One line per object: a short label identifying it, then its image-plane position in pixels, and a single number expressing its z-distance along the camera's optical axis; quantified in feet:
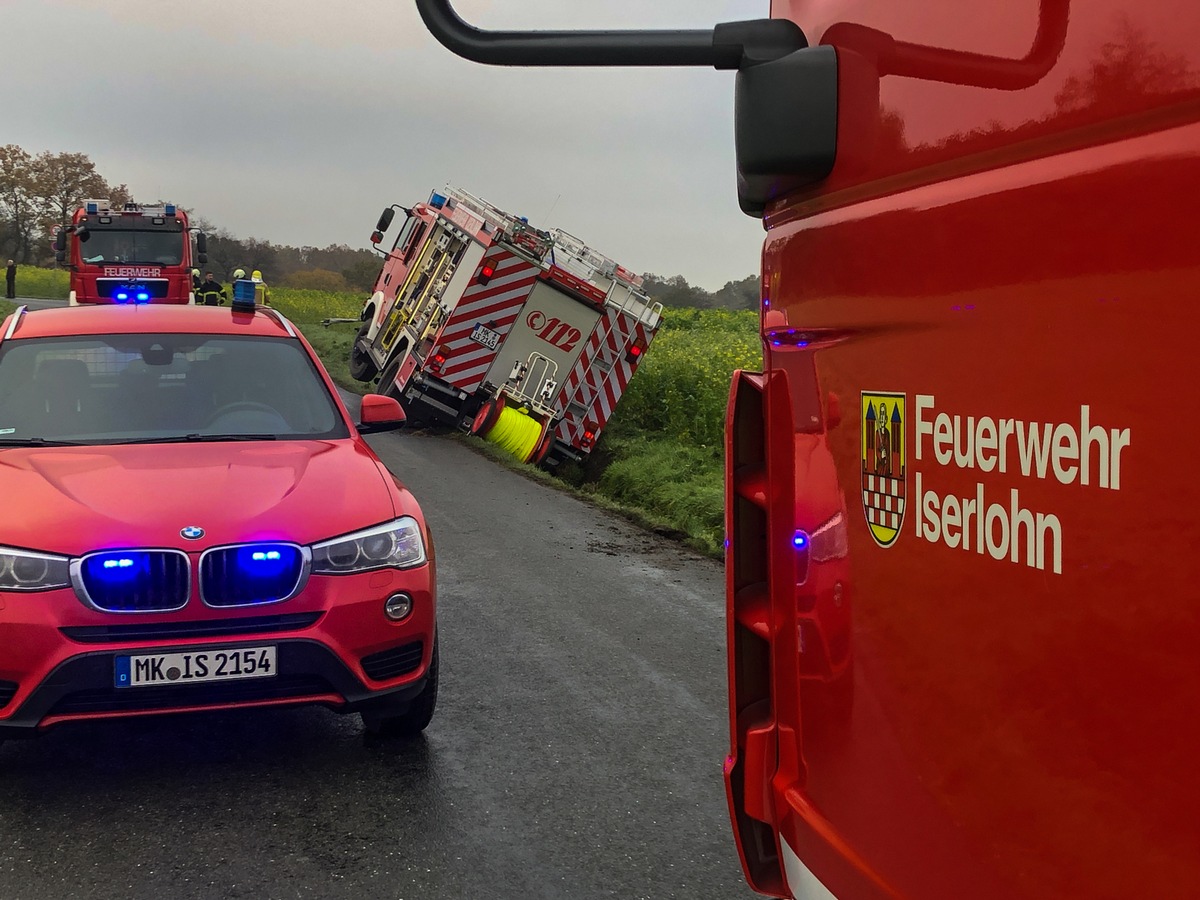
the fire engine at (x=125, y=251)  71.10
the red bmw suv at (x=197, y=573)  12.47
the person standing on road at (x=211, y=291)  76.18
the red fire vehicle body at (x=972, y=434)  3.84
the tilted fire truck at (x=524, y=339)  47.93
